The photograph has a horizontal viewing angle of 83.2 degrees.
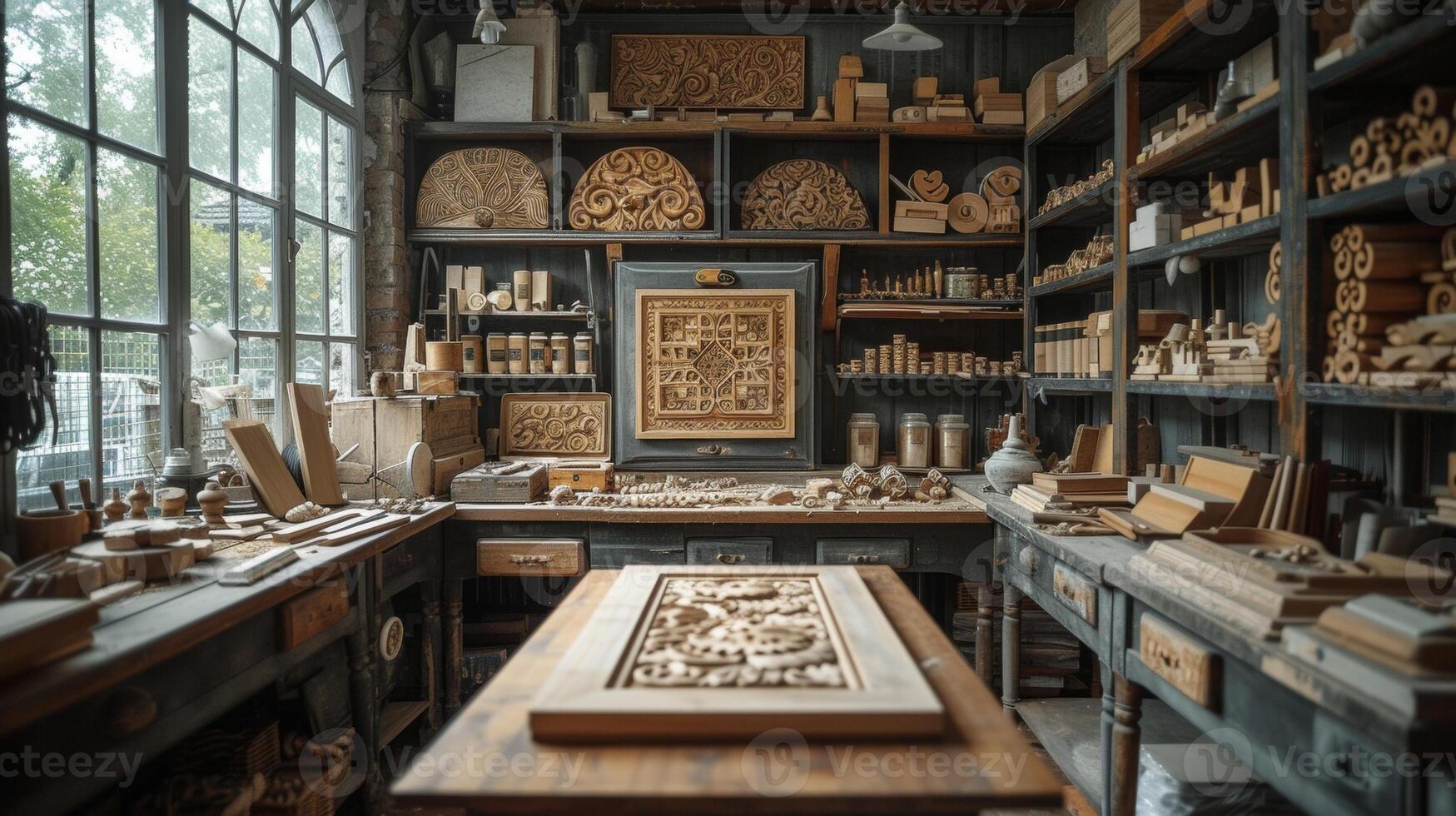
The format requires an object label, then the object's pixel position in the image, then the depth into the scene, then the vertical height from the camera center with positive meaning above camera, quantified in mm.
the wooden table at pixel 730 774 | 1342 -648
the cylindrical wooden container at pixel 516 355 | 5012 +245
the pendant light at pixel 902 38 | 4078 +1790
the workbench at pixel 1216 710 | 1520 -732
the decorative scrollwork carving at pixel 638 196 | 4934 +1201
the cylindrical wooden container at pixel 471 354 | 5000 +250
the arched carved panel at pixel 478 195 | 4957 +1214
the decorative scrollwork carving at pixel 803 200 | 5031 +1192
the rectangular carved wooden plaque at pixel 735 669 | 1514 -589
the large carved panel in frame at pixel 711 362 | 4926 +189
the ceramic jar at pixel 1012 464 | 3992 -351
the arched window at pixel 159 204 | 2594 +738
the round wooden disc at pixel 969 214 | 5016 +1095
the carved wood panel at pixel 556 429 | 5000 -211
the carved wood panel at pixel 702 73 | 5160 +2021
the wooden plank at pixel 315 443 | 3592 -214
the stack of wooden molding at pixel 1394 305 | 2062 +235
